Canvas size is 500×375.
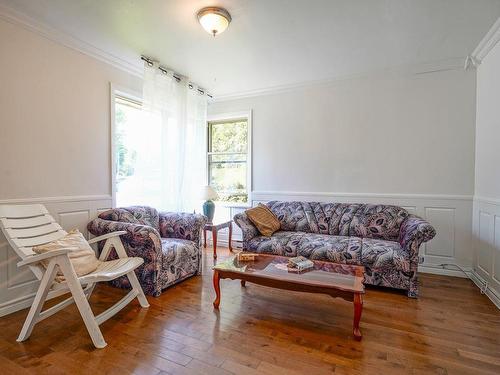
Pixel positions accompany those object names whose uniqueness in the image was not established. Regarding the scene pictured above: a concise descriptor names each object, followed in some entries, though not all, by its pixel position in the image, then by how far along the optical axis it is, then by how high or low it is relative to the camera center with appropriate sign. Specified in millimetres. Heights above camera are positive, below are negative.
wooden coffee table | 1975 -751
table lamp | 3941 -283
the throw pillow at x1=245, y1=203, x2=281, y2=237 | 3416 -481
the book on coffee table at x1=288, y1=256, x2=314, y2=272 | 2320 -711
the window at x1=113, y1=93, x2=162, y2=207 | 3414 +325
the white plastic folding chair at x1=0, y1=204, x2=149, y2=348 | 1861 -656
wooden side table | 3677 -637
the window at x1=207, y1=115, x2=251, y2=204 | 4613 +412
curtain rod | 3221 +1431
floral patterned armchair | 2600 -645
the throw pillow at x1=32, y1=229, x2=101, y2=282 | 2062 -583
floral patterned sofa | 2672 -638
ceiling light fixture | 2250 +1380
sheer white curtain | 3453 +639
